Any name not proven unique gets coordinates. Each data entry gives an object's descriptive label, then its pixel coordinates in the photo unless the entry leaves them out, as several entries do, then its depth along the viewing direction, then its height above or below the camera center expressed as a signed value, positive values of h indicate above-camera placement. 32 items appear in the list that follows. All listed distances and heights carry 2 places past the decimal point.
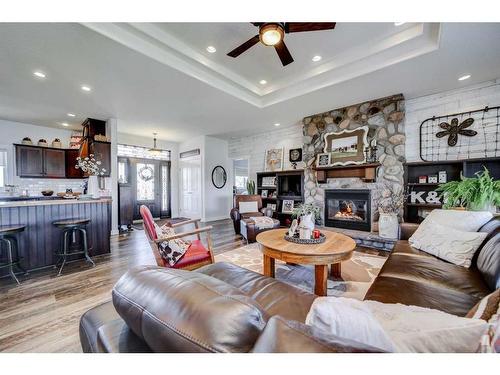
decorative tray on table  2.20 -0.59
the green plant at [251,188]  6.23 -0.05
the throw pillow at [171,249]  1.99 -0.61
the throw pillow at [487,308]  0.66 -0.42
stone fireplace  3.82 +0.88
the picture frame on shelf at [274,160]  5.91 +0.75
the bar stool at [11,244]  2.44 -0.67
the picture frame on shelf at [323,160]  4.60 +0.57
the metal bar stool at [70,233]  2.85 -0.68
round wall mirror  6.88 +0.33
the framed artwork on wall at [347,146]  4.18 +0.82
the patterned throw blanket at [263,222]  3.87 -0.69
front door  6.61 +0.13
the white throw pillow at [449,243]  1.72 -0.54
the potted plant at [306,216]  2.34 -0.36
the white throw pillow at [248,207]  4.69 -0.47
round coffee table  1.88 -0.63
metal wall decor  3.26 +0.79
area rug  2.21 -1.09
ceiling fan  1.94 +1.50
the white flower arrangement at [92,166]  4.25 +0.49
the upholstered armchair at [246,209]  4.61 -0.53
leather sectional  0.46 -0.36
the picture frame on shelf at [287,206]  5.37 -0.53
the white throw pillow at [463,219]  1.91 -0.35
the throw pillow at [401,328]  0.50 -0.37
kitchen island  2.70 -0.49
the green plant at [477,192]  2.12 -0.10
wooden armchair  1.94 -0.67
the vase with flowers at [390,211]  3.63 -0.49
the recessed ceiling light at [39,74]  2.95 +1.66
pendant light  6.34 +1.14
